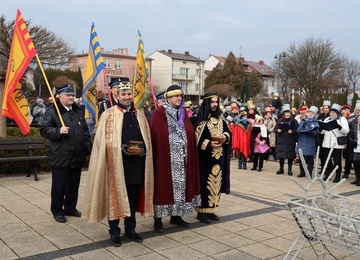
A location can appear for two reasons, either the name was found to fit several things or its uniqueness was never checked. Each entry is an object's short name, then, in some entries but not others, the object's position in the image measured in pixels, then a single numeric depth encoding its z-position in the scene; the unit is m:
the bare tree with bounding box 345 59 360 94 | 63.59
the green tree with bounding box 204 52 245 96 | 63.53
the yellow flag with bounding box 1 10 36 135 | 6.25
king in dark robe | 6.03
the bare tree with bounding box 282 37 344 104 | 47.62
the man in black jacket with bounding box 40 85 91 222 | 5.88
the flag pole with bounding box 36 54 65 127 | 5.89
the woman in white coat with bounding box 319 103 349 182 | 9.72
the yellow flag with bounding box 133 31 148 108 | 7.09
